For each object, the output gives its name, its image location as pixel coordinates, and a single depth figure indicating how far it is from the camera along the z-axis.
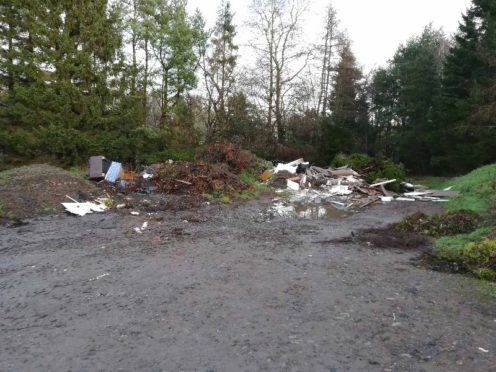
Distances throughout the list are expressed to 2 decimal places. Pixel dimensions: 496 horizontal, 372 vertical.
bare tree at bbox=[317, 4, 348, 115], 25.86
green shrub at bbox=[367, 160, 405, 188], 16.80
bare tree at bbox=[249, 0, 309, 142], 24.64
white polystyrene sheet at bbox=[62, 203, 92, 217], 9.80
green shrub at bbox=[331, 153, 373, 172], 18.98
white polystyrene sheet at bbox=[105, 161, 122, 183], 13.05
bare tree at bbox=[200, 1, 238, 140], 24.62
